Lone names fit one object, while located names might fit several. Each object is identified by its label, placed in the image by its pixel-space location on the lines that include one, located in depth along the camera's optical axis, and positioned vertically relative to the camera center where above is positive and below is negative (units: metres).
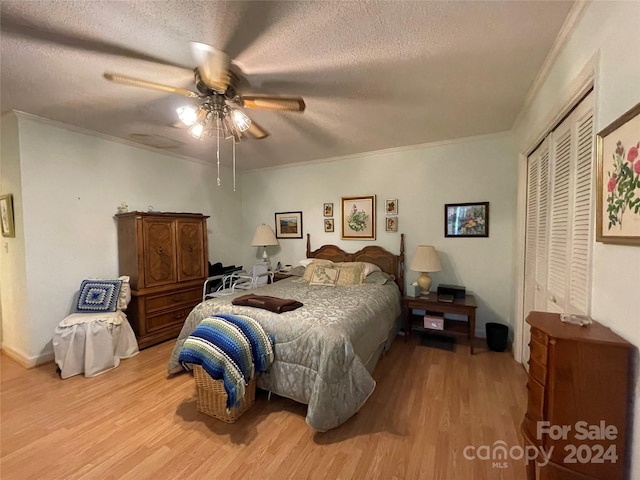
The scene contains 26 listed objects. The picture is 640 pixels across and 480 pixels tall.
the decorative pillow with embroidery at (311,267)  3.58 -0.50
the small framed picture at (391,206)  3.77 +0.35
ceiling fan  1.65 +0.97
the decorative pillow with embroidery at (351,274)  3.33 -0.56
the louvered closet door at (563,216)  1.42 +0.09
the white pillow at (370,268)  3.51 -0.51
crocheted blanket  1.77 -0.85
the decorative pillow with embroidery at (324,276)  3.38 -0.59
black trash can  2.95 -1.21
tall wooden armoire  3.13 -0.46
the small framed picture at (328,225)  4.25 +0.09
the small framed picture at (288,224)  4.54 +0.11
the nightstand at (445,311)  2.91 -0.94
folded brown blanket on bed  2.26 -0.65
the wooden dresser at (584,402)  0.98 -0.67
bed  1.81 -0.90
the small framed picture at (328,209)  4.23 +0.35
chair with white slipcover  2.56 -1.02
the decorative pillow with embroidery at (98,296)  2.85 -0.70
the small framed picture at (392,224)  3.78 +0.09
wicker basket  1.90 -1.24
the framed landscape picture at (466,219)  3.28 +0.14
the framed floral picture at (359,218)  3.92 +0.20
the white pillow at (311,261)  3.76 -0.45
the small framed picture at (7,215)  2.74 +0.18
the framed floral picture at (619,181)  0.96 +0.20
